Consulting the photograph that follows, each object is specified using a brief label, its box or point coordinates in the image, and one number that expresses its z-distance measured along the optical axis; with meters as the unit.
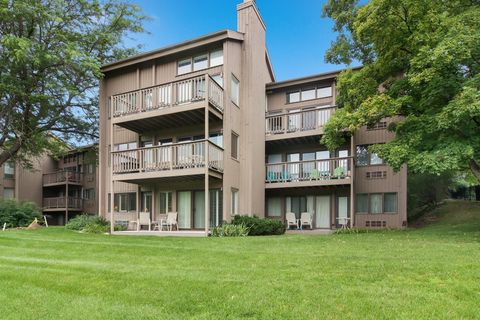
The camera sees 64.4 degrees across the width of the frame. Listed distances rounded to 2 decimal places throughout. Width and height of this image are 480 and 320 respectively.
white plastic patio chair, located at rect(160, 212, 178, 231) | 18.47
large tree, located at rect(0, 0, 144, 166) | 20.33
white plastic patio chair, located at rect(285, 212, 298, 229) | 20.90
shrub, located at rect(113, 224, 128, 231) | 19.10
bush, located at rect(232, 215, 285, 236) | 16.25
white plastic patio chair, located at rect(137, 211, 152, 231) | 18.98
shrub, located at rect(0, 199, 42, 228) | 26.72
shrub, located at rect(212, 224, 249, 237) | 15.32
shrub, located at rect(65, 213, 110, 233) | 18.84
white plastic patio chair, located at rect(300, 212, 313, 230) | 20.78
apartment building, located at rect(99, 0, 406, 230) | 17.30
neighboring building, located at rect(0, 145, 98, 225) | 34.59
